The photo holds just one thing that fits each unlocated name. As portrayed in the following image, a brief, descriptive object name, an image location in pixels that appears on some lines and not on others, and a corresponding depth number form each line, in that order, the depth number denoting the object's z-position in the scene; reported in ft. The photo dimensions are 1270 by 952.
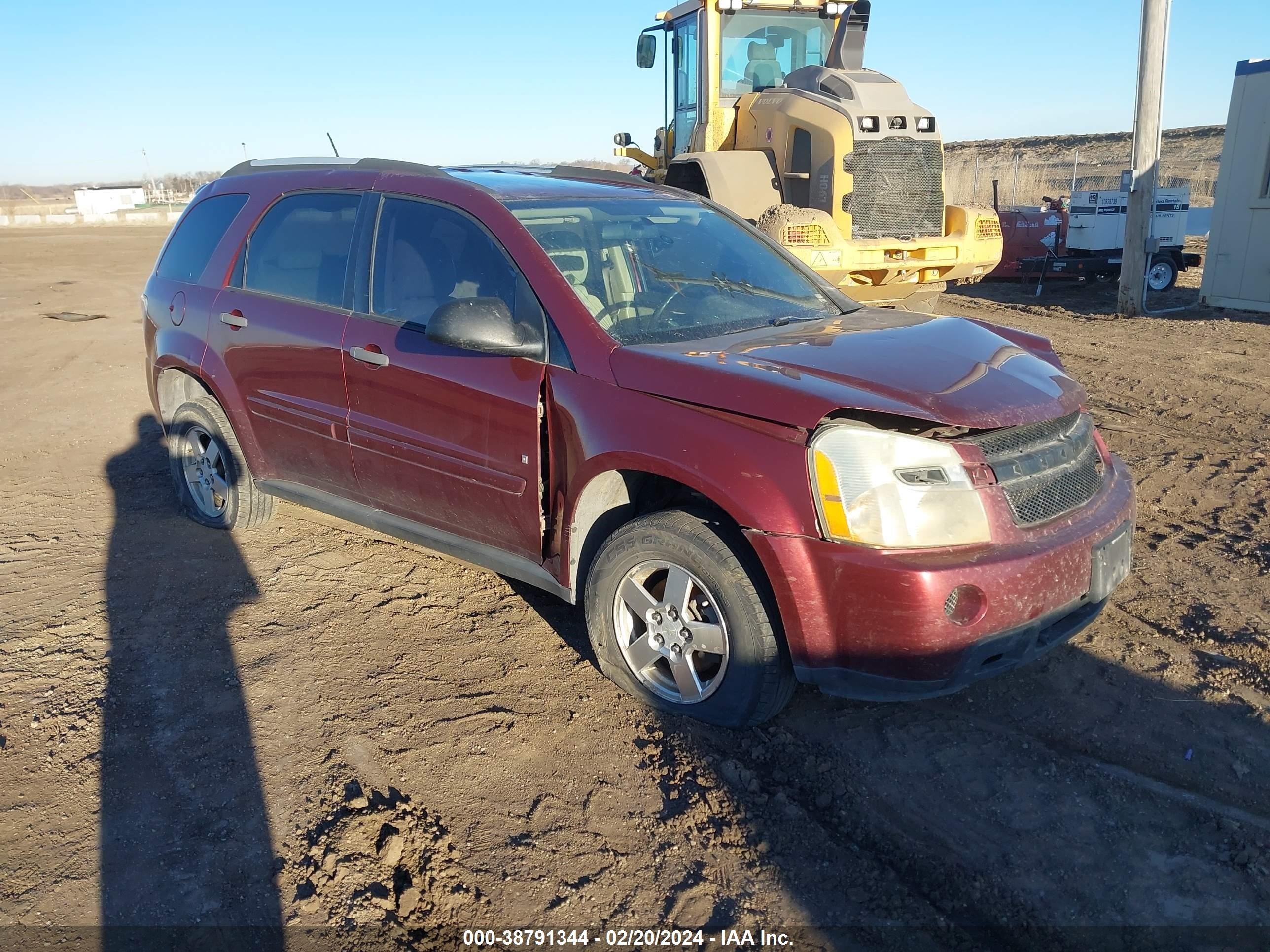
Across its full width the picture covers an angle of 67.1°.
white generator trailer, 47.98
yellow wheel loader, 31.17
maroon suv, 9.66
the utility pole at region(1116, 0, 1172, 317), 39.45
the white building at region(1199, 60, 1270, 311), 40.24
